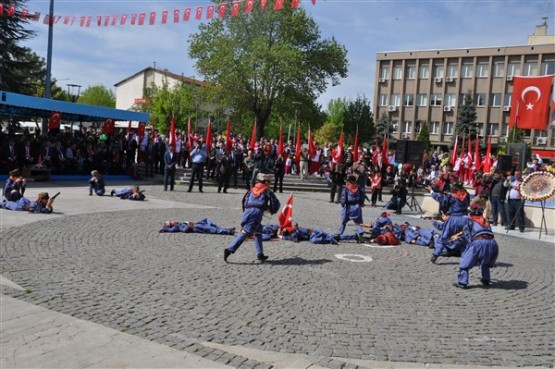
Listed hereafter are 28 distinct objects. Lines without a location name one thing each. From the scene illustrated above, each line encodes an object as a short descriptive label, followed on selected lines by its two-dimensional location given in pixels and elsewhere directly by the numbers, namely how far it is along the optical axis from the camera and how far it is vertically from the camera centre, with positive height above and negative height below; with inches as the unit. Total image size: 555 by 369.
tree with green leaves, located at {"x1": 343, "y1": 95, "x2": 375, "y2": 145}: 2518.5 +247.1
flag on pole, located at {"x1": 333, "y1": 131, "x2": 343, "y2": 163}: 969.5 +32.8
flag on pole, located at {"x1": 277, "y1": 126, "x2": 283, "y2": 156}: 1000.0 +35.8
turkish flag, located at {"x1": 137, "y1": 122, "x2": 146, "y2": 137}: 1048.8 +51.4
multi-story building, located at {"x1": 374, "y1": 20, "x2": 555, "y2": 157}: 2374.5 +469.4
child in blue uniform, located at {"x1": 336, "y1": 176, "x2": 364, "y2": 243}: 510.6 -35.3
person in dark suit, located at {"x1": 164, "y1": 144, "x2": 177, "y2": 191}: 819.4 -14.2
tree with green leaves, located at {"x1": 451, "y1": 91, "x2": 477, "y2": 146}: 2322.8 +282.8
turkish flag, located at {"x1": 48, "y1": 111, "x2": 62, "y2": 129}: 932.0 +51.4
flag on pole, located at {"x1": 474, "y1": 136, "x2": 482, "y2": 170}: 987.3 +37.4
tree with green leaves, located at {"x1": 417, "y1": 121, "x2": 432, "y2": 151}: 2394.2 +198.3
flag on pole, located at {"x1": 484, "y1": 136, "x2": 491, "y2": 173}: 964.1 +34.1
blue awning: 801.6 +71.1
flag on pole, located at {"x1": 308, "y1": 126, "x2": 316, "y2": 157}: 1117.1 +43.1
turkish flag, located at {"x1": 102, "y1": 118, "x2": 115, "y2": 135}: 1031.6 +52.0
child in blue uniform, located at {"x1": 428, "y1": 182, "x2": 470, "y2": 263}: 408.5 -33.0
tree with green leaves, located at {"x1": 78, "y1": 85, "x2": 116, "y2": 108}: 3639.3 +393.6
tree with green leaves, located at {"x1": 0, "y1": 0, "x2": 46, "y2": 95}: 1464.1 +262.0
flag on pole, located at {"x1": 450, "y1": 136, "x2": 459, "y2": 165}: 1049.2 +46.1
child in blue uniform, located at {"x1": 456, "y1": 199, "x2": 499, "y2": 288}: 341.4 -48.9
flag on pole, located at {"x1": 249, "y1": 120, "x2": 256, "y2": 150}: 995.2 +39.3
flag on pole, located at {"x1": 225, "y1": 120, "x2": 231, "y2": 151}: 946.1 +34.8
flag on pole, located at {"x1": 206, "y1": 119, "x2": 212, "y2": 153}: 906.6 +38.5
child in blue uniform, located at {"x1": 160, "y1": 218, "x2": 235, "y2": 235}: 495.2 -68.1
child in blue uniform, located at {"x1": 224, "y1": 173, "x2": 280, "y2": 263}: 376.5 -34.9
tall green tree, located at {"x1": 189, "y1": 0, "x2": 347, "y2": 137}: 1608.0 +337.9
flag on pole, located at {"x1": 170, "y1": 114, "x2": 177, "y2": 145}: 896.6 +39.9
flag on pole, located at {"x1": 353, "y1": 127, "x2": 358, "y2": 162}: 987.5 +33.5
